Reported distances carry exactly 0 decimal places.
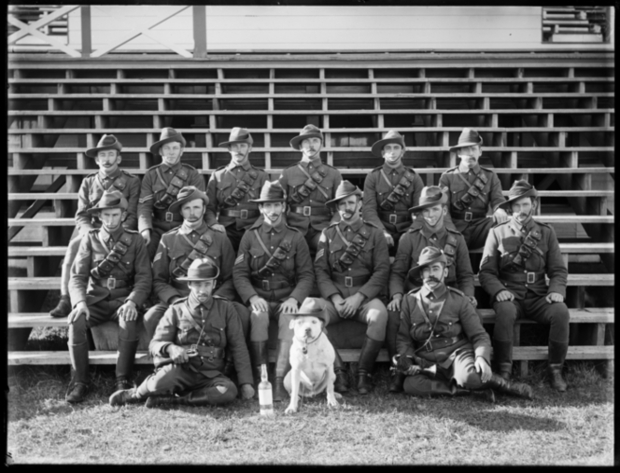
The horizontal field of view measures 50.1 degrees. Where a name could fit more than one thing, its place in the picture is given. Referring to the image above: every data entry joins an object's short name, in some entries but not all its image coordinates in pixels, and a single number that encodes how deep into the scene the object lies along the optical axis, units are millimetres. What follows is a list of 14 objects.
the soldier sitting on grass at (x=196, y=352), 6148
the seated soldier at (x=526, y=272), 6785
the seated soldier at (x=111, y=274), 6672
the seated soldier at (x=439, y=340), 6297
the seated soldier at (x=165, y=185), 7770
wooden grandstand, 9766
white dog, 6070
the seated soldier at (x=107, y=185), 7801
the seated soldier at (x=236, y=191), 7793
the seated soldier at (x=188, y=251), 6941
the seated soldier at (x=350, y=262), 6926
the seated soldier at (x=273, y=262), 6934
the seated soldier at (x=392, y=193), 7828
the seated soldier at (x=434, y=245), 7004
